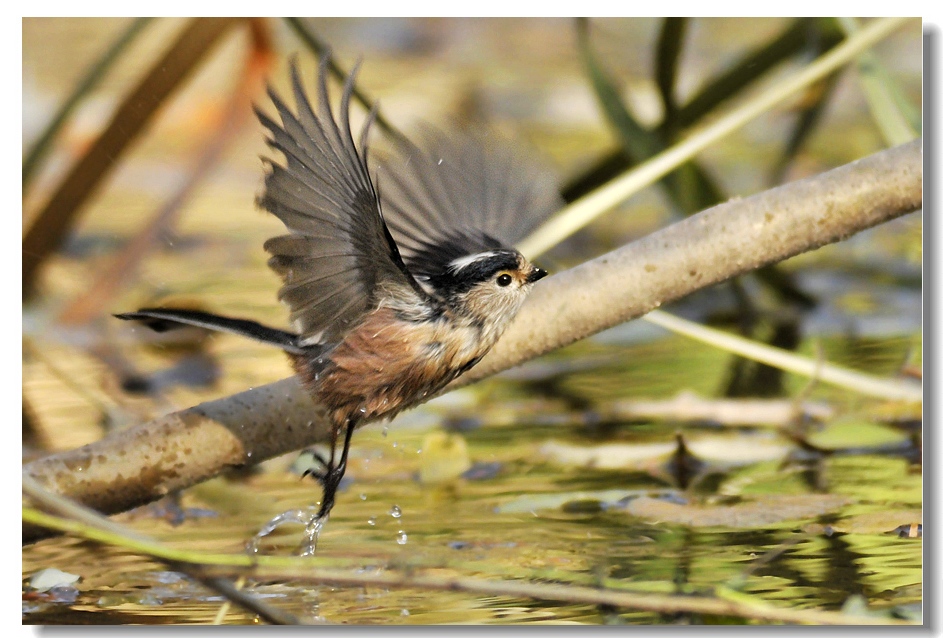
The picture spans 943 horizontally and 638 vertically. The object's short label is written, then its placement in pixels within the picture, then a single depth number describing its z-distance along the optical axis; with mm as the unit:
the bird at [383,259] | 3756
